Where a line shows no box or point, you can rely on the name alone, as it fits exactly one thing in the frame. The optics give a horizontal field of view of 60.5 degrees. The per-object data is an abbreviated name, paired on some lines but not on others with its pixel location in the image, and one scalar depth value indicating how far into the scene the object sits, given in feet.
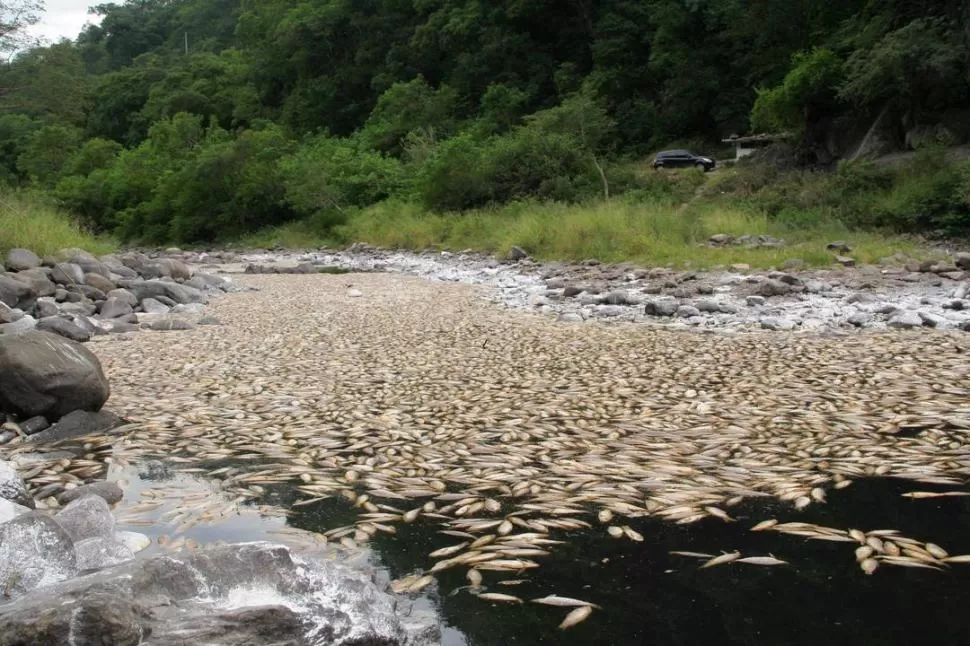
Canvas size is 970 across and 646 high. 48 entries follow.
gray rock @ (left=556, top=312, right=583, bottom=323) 42.22
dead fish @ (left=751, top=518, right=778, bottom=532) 14.30
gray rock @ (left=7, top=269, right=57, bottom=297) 45.50
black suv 128.67
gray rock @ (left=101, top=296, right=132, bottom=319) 44.73
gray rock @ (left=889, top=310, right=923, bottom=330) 36.11
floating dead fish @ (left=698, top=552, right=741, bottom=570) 12.98
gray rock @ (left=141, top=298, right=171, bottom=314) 48.93
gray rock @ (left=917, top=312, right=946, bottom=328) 35.78
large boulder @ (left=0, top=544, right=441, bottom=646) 8.93
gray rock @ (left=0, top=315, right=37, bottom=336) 34.76
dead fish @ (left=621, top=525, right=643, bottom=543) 14.07
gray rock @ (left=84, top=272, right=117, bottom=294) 51.70
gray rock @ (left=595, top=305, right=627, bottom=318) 42.91
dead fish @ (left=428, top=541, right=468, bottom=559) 13.62
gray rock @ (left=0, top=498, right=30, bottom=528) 13.27
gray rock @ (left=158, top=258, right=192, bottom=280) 64.75
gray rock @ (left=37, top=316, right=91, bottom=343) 35.45
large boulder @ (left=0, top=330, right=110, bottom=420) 21.01
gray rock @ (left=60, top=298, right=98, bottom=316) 43.95
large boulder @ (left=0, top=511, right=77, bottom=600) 11.04
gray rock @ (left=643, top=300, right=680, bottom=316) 41.52
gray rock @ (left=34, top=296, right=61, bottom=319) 42.37
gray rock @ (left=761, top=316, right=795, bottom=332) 36.76
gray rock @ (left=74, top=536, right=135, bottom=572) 12.09
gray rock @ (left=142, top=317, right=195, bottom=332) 40.40
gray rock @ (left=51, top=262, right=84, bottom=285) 50.44
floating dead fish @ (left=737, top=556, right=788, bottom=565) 12.96
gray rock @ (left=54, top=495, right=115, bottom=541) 12.90
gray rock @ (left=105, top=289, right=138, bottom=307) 47.62
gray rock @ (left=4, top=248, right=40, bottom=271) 51.72
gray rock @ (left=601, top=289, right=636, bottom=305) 45.65
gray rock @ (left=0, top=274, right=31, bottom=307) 42.14
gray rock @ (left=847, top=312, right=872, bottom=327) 36.80
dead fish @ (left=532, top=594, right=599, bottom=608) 11.76
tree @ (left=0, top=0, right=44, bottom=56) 70.94
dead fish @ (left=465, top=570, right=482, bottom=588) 12.50
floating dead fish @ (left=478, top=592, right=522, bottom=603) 11.93
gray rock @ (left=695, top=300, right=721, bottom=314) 41.45
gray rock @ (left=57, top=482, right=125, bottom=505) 16.12
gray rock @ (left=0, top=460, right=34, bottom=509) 14.76
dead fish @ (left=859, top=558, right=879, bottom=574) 12.57
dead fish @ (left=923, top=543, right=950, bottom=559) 12.98
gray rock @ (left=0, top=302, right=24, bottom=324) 37.27
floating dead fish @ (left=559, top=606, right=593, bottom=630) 11.21
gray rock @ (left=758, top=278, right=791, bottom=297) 44.45
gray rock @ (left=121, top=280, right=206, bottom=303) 52.11
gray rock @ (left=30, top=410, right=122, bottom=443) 20.58
